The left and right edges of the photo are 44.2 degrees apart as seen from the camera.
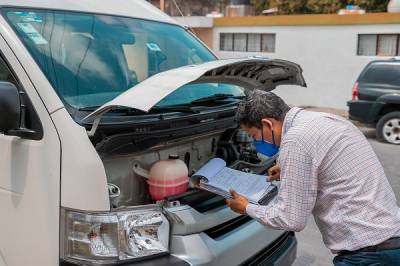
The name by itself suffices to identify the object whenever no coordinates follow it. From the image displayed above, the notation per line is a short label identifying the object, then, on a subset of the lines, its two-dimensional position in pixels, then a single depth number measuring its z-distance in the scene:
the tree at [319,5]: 20.22
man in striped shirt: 2.27
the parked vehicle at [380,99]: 10.03
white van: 2.26
